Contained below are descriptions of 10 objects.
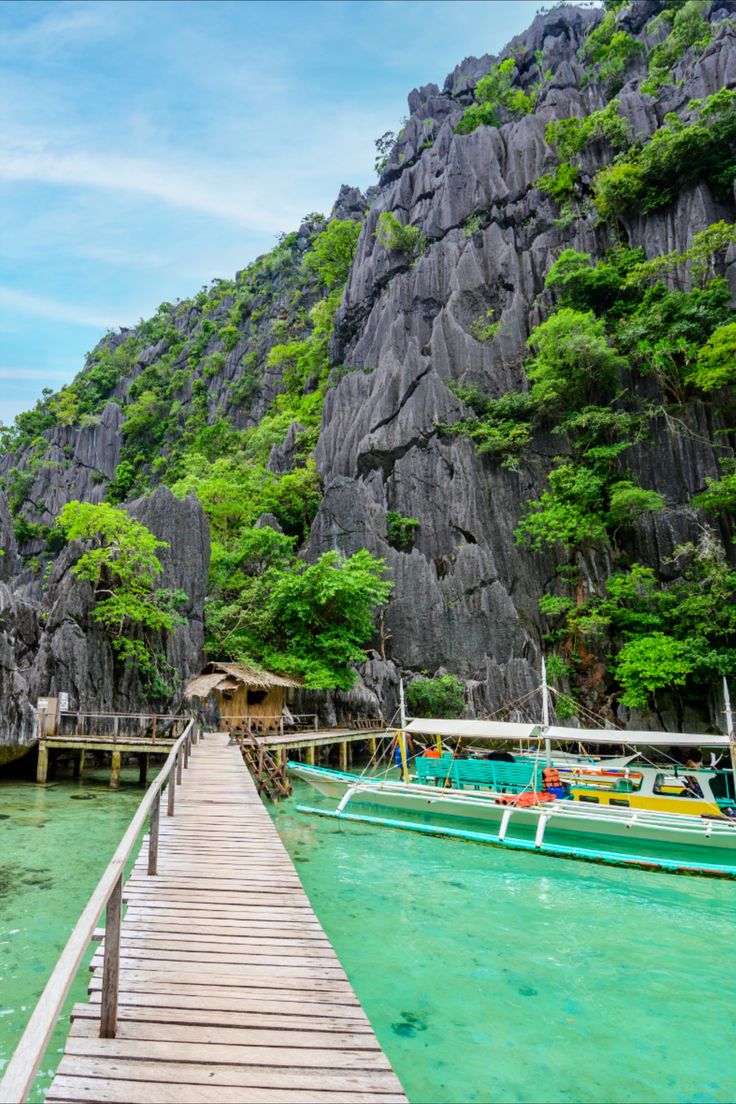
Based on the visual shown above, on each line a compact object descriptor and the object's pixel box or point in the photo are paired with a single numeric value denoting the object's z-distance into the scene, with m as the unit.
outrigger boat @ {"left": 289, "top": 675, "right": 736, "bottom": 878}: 12.63
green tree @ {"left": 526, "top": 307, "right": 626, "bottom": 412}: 29.78
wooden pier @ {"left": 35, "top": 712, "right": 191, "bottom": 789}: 18.30
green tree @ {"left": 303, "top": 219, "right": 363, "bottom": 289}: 48.97
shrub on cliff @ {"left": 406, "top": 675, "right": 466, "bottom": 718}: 26.09
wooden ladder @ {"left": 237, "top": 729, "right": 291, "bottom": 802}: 16.91
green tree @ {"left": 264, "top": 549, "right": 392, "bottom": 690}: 24.89
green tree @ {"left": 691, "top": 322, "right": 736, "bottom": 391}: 26.31
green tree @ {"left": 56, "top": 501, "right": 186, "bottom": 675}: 21.38
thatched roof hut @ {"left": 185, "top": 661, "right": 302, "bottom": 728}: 21.86
